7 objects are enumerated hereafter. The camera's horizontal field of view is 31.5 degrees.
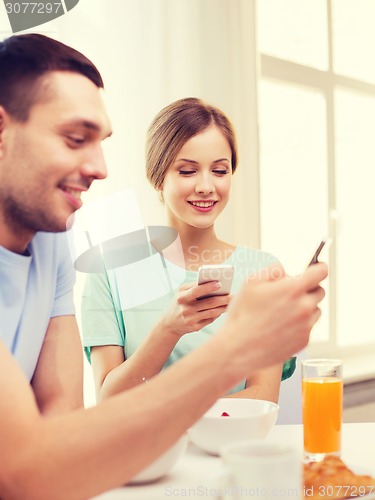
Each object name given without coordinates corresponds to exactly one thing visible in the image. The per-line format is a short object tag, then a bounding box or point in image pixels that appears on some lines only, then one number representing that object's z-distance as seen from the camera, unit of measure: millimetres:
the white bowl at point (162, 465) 758
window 2564
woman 1415
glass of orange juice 896
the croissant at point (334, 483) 702
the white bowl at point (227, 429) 835
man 613
